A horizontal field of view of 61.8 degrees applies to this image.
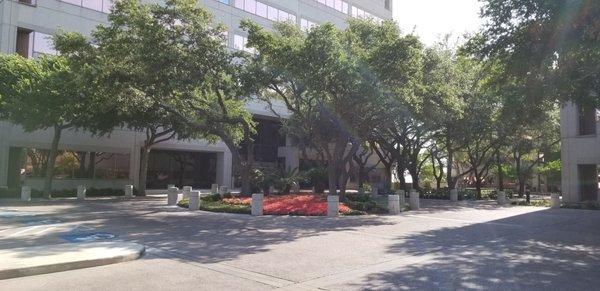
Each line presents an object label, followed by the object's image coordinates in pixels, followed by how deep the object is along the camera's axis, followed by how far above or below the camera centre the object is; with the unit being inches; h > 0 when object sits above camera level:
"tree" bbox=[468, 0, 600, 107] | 490.0 +155.5
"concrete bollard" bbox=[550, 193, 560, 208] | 1125.7 -31.3
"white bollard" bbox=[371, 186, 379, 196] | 1418.6 -22.1
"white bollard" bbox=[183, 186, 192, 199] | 1111.0 -26.8
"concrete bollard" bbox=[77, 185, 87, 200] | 1179.9 -34.7
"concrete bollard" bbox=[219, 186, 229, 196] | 1135.3 -23.8
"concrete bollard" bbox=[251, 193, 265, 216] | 783.7 -36.9
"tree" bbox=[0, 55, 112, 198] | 1015.6 +167.6
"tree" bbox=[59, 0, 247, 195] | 767.7 +201.5
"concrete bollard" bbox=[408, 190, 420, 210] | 987.3 -33.1
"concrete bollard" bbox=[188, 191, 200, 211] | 880.3 -37.5
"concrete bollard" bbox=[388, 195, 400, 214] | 860.6 -36.5
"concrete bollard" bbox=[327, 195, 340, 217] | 788.0 -35.4
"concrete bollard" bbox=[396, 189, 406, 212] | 936.3 -31.8
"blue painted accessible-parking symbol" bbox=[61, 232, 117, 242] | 495.8 -60.6
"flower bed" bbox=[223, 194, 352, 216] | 805.5 -40.0
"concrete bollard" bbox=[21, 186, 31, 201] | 1066.7 -36.0
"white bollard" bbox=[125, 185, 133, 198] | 1292.1 -32.9
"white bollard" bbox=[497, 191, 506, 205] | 1235.9 -29.8
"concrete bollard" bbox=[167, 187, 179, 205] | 1007.6 -33.9
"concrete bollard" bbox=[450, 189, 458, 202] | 1346.2 -27.2
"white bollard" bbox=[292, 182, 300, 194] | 1343.5 -17.3
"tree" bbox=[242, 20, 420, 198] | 752.3 +177.8
